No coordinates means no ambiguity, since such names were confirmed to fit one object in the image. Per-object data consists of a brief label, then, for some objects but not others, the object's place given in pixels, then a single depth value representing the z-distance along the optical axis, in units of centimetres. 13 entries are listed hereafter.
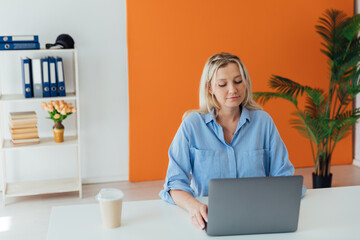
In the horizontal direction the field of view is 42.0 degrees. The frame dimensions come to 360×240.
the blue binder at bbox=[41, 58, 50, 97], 389
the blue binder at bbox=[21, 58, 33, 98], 386
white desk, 163
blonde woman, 213
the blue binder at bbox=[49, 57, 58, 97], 391
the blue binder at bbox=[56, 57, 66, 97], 393
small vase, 404
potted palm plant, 390
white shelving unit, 397
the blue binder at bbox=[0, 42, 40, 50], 375
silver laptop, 157
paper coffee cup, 165
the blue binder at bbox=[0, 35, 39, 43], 373
